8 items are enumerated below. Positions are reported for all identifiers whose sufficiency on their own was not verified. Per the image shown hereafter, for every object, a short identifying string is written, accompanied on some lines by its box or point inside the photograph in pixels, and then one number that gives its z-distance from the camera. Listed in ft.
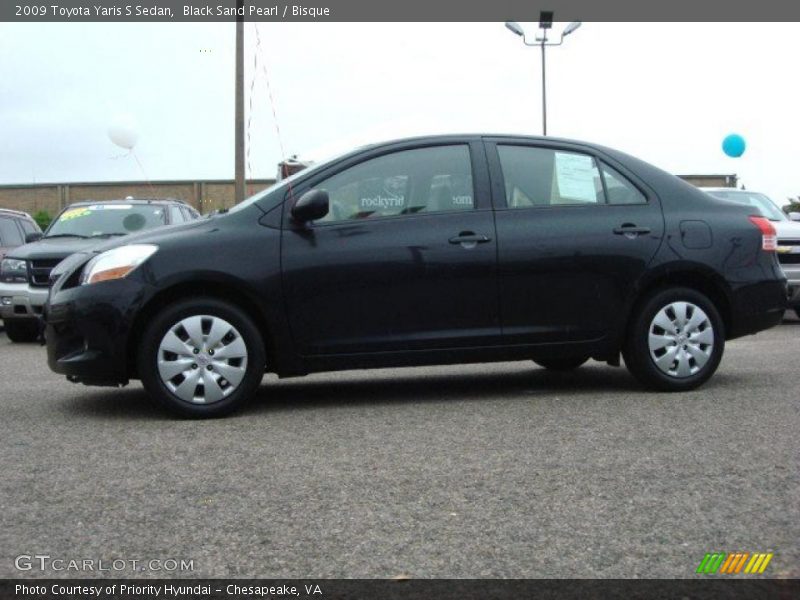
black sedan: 20.52
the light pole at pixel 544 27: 90.12
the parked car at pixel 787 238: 43.52
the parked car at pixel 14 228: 48.78
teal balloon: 64.08
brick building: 137.28
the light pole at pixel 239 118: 70.85
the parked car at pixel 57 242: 40.65
